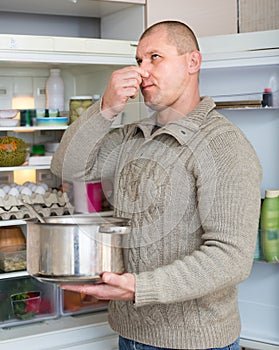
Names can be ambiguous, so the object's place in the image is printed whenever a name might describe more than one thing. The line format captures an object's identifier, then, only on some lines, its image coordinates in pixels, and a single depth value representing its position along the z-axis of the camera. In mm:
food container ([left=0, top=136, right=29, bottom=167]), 2326
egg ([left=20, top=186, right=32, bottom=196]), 2368
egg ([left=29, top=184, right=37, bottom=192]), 2400
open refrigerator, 2268
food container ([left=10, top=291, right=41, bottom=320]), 2388
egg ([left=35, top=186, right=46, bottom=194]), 2396
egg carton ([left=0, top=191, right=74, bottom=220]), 2316
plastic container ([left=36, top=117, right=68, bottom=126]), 2393
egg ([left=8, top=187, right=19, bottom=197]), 2346
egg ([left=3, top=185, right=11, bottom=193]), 2357
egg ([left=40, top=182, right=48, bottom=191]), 2436
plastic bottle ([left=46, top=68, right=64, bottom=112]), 2492
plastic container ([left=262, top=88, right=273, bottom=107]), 2312
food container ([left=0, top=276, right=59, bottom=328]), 2379
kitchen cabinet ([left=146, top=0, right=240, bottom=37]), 2492
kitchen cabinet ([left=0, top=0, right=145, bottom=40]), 2492
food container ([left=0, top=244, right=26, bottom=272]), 2328
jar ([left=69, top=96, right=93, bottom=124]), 2441
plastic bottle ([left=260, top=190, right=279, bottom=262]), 2295
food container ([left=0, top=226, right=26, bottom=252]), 2383
